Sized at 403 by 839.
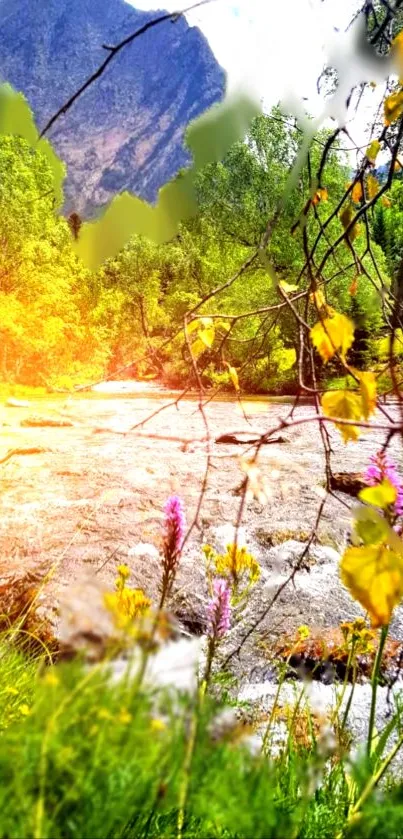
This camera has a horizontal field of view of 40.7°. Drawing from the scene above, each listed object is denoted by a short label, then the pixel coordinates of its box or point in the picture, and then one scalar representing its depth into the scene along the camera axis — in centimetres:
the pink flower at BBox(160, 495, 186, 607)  114
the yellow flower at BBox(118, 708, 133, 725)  42
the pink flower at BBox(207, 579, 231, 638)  124
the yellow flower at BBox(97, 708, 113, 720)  41
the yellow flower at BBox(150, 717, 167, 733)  43
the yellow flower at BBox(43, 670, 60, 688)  42
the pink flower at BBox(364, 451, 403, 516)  84
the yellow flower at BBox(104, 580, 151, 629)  108
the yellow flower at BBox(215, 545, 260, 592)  143
